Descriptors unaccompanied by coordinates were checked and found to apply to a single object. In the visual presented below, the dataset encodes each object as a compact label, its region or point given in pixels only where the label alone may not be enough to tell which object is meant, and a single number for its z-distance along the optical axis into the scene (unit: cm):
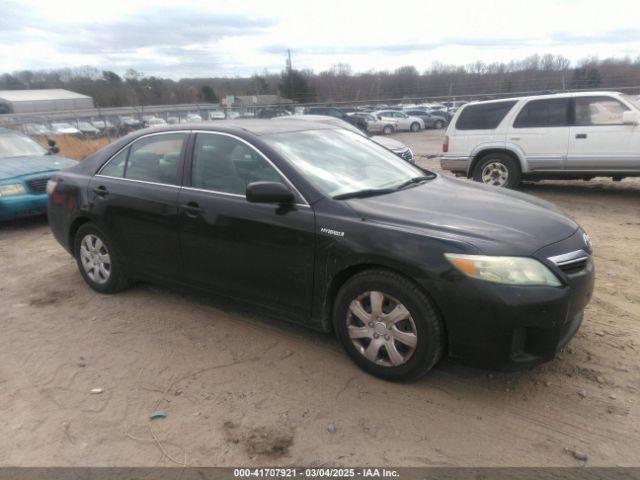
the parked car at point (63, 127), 2987
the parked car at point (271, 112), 2608
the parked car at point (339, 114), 2763
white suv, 830
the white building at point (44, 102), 7181
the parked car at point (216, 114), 3368
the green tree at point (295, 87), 4512
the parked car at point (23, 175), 739
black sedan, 285
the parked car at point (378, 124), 2942
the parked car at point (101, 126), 2859
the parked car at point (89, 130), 2676
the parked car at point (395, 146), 983
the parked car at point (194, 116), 3259
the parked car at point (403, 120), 3142
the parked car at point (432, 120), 3422
